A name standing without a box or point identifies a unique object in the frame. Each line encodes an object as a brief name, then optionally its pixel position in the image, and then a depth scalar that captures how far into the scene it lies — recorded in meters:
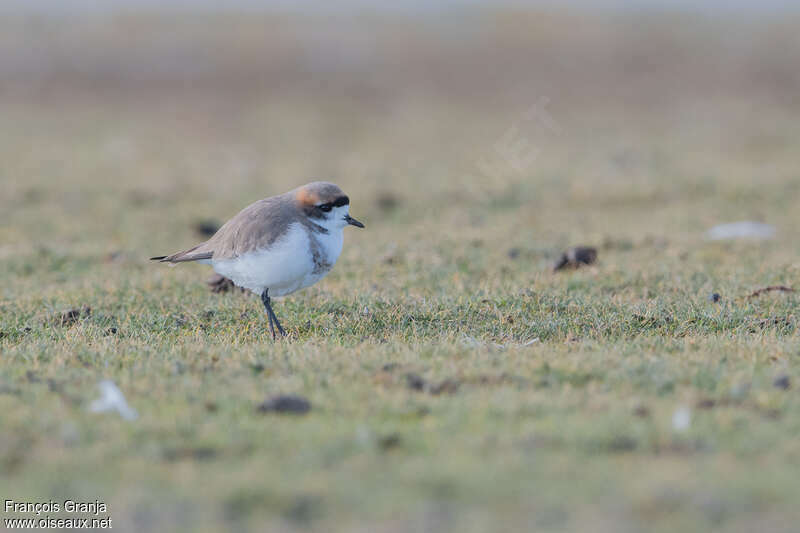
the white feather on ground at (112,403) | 10.07
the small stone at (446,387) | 10.91
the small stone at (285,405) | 10.16
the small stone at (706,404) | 10.20
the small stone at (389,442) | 9.30
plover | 13.35
